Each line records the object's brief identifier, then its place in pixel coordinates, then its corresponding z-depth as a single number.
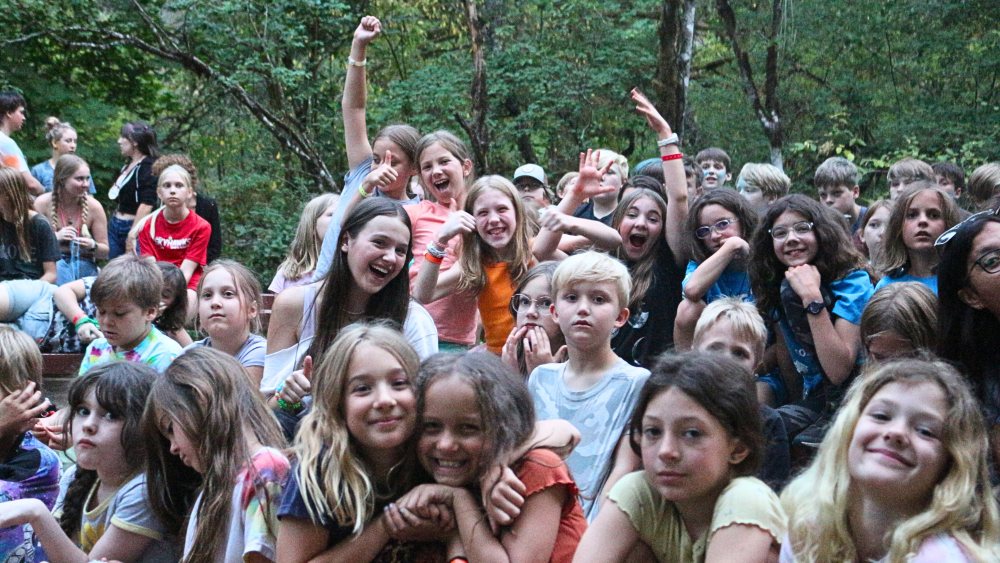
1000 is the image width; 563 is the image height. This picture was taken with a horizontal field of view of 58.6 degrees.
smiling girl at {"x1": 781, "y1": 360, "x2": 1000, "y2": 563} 2.23
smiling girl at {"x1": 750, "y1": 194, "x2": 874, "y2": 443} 3.96
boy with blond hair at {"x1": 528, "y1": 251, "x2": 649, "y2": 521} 3.31
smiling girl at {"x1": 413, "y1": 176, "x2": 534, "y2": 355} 4.67
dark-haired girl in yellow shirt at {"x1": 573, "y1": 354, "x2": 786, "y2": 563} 2.51
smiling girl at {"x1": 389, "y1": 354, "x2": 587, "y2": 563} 2.68
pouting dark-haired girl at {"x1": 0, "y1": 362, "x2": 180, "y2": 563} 3.28
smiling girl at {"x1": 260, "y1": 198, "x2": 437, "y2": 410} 3.81
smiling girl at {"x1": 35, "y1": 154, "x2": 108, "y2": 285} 7.48
